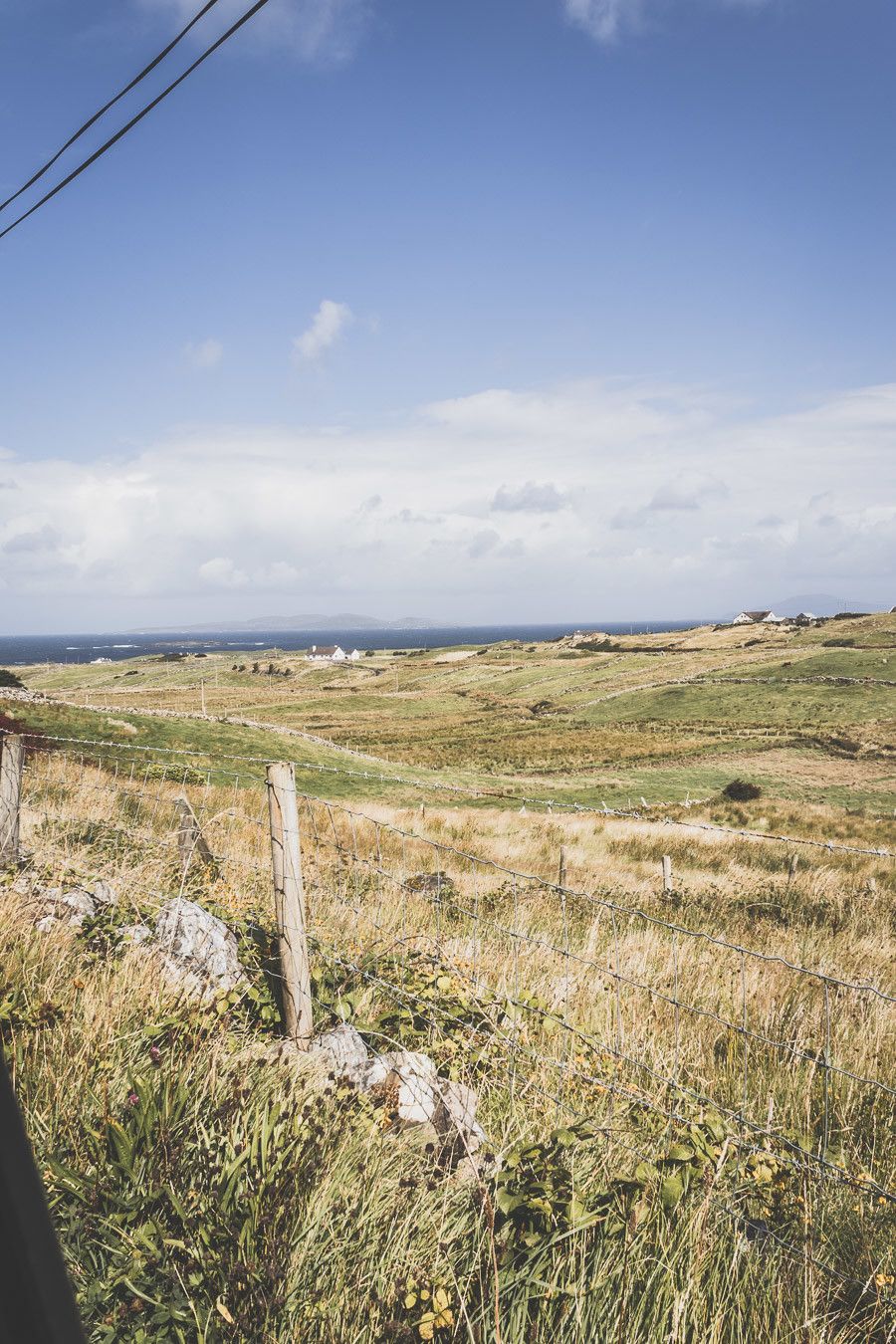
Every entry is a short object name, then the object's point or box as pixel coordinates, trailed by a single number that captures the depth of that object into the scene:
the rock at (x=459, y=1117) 3.37
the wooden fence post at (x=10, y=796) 6.88
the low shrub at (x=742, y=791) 34.69
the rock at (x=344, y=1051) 3.83
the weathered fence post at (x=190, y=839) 7.23
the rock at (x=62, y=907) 5.09
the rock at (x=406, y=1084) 3.54
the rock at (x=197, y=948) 4.56
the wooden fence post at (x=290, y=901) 4.34
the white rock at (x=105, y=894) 5.80
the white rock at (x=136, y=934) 4.96
